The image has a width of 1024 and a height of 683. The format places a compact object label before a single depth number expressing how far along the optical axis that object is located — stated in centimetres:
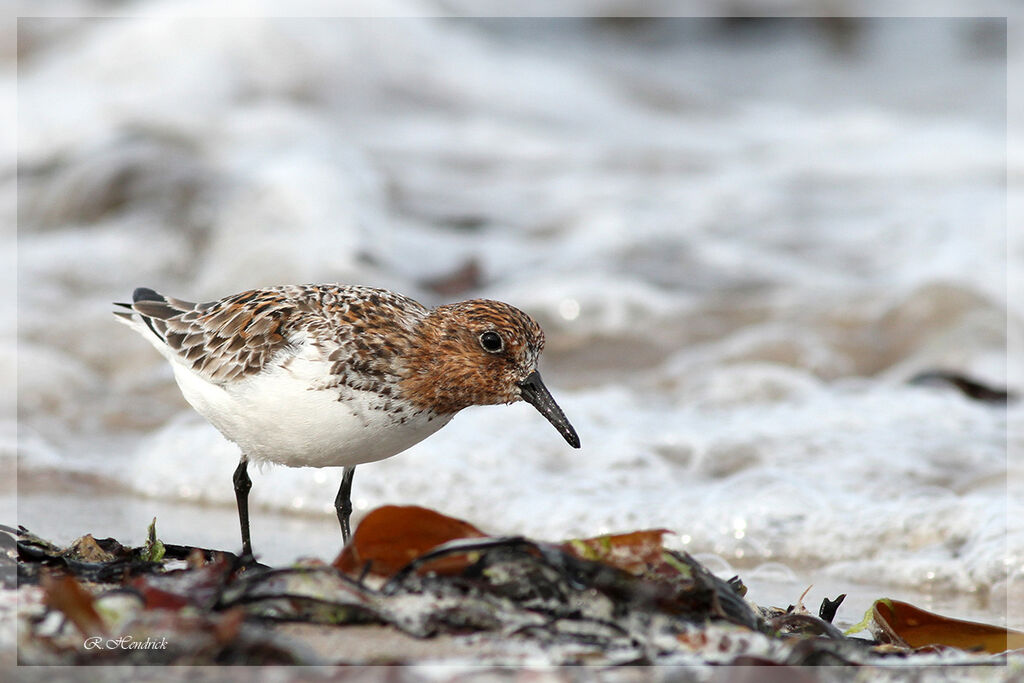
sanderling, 759
